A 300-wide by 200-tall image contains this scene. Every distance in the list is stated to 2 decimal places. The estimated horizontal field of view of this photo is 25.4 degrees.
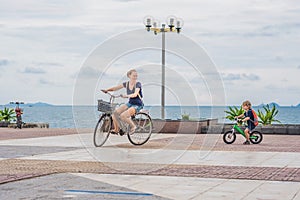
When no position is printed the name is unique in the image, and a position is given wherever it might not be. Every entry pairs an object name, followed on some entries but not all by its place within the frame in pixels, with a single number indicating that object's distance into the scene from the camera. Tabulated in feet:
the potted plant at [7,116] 105.91
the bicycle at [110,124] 53.57
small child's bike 64.85
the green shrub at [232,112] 91.57
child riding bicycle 63.57
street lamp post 87.86
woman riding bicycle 52.44
